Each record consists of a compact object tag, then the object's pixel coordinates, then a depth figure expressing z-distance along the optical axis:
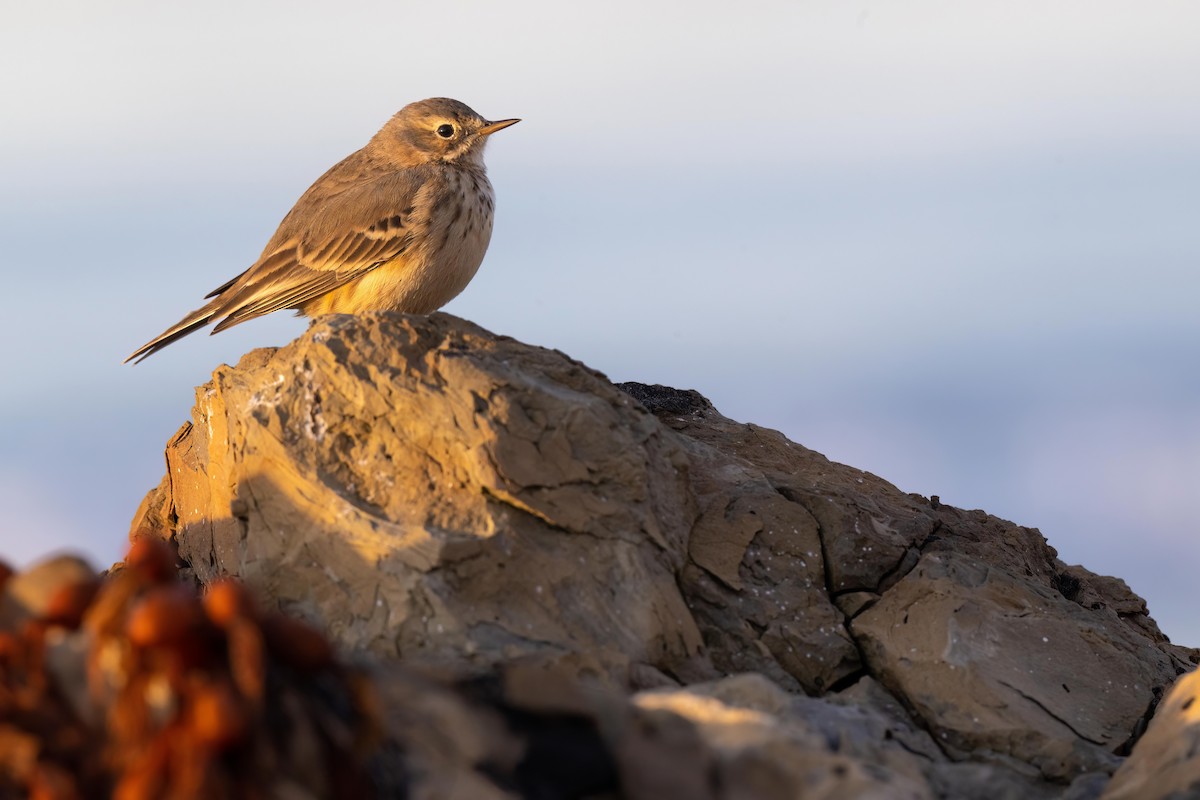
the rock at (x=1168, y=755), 10.14
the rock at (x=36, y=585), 8.66
